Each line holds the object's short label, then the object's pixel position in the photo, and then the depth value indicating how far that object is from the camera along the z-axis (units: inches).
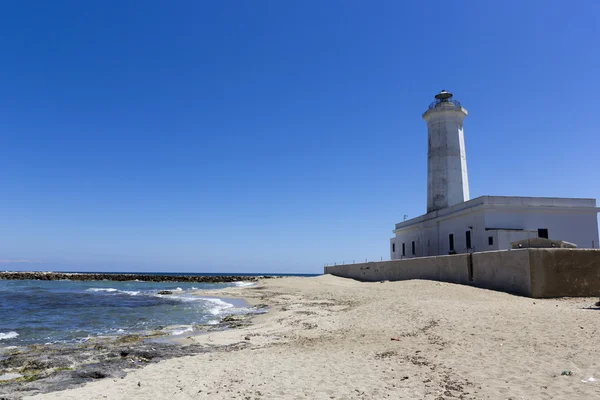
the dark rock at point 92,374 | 321.7
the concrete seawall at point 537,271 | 573.0
